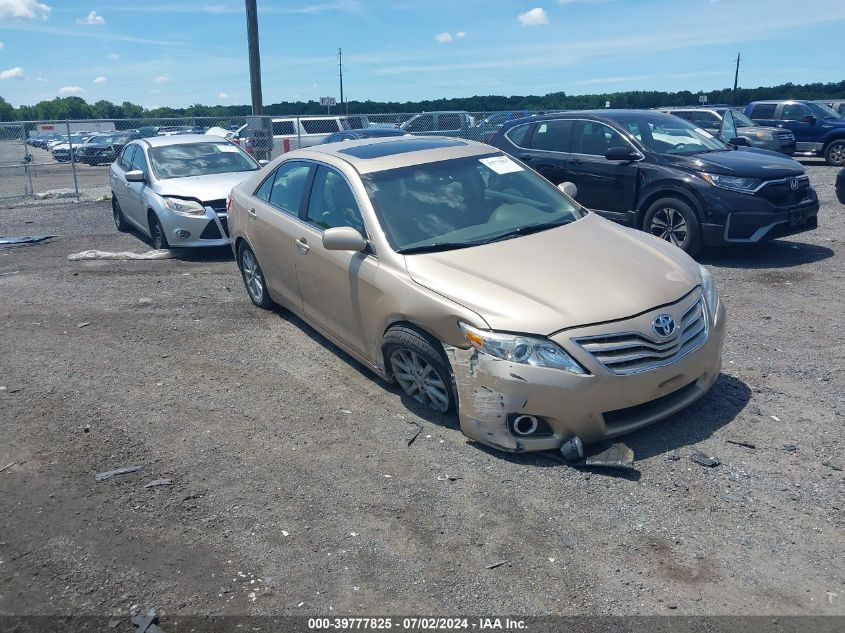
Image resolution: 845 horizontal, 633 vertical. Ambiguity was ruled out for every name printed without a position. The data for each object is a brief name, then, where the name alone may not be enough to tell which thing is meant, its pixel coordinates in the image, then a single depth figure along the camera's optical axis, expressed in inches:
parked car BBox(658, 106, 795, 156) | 791.1
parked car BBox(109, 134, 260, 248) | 385.4
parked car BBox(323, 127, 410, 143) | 648.4
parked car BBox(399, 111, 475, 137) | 840.9
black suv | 330.3
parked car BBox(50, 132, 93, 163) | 1007.0
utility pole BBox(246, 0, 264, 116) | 673.6
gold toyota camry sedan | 155.7
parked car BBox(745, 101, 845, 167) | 828.6
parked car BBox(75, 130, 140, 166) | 1018.7
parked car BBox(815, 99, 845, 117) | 1107.3
